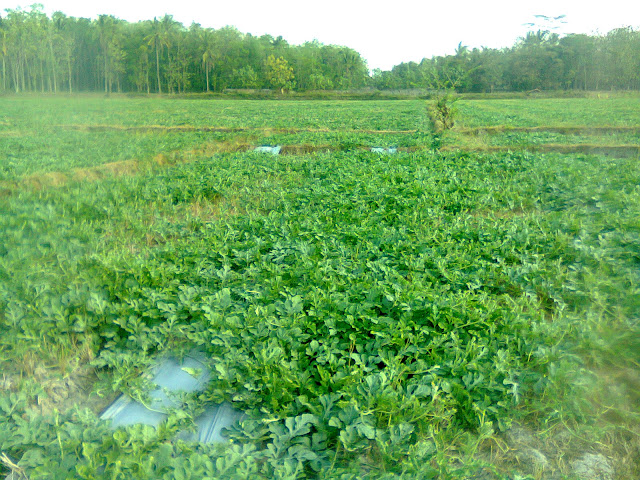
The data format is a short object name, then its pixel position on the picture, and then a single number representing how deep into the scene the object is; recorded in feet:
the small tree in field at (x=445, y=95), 48.96
